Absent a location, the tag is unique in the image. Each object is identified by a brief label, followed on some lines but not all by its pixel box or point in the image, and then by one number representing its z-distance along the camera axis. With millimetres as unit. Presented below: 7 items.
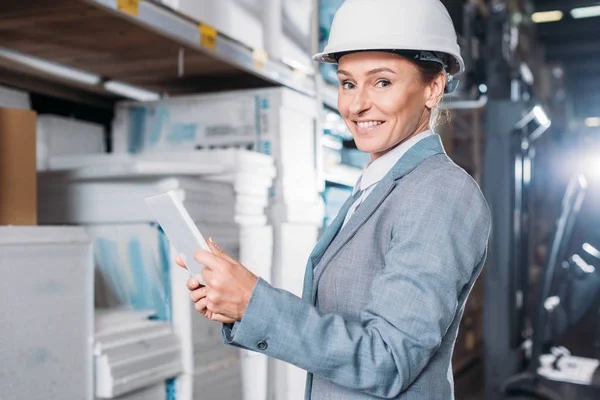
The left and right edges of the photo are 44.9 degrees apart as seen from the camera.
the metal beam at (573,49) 12562
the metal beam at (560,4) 9678
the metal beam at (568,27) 11453
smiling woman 1118
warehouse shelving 1854
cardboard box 1735
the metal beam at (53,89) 2473
